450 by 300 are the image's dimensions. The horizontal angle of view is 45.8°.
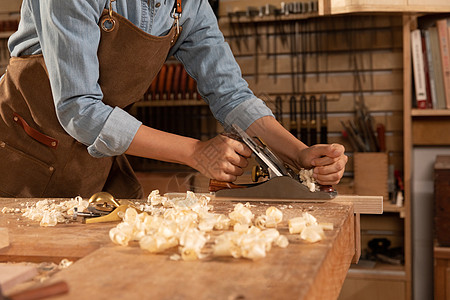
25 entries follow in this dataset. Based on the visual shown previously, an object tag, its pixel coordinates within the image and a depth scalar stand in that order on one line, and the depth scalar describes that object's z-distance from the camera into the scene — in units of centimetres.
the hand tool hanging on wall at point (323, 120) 284
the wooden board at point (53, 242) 78
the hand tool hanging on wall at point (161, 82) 305
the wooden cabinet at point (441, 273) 224
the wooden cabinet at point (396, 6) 228
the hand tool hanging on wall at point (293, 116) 290
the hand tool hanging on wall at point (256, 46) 302
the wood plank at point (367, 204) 113
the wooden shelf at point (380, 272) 256
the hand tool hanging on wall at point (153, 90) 305
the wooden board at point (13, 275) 58
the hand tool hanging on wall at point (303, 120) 286
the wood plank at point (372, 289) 256
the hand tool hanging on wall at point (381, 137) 269
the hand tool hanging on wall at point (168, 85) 303
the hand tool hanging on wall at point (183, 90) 301
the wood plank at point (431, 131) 272
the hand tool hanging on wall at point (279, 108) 300
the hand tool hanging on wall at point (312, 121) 284
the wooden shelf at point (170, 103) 299
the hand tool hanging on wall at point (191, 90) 300
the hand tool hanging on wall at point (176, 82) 302
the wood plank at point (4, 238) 78
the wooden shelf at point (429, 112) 246
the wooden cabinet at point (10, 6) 341
